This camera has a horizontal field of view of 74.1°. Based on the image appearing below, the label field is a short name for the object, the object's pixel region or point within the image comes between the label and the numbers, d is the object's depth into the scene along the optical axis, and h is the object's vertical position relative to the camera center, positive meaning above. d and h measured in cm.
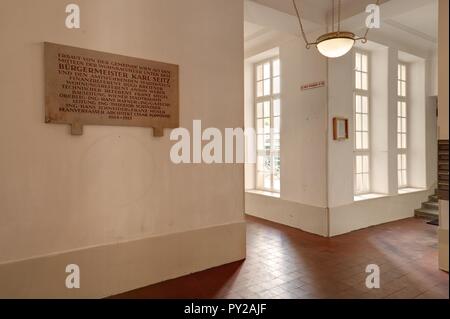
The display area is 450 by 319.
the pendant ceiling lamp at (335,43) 283 +106
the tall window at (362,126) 543 +49
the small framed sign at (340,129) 443 +36
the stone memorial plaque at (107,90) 240 +57
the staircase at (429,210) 549 -111
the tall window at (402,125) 612 +56
